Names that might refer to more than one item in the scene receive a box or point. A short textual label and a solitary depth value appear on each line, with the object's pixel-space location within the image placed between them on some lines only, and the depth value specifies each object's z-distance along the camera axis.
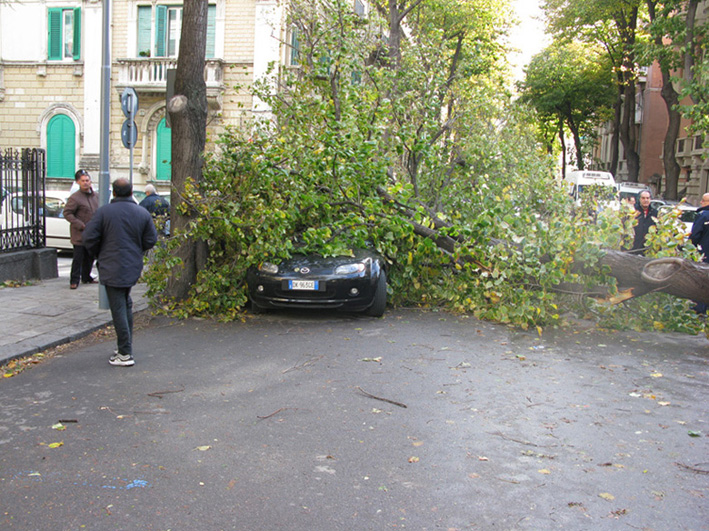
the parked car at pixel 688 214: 21.66
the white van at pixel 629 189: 27.92
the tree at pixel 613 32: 33.84
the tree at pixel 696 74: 20.28
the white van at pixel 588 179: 30.12
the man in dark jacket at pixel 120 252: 6.89
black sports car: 9.07
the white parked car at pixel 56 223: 16.06
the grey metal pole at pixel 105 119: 9.37
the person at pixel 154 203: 13.34
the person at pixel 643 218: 12.63
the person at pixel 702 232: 11.02
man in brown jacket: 11.41
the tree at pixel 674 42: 23.67
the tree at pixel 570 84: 43.12
